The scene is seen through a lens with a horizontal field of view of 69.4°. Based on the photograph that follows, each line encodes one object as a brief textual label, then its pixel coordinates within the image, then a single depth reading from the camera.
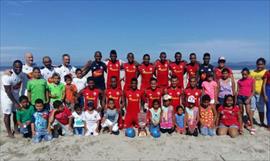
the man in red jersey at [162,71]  5.88
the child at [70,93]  5.46
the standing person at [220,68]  5.64
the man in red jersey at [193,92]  5.47
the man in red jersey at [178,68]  5.91
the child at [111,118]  5.28
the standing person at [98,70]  5.83
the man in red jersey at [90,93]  5.49
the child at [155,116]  5.32
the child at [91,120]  5.20
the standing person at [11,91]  4.97
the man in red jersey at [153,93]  5.53
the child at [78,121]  5.18
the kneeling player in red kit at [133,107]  5.52
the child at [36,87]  5.11
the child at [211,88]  5.50
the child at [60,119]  5.13
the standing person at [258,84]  5.56
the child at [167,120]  5.30
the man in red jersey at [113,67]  5.87
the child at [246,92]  5.48
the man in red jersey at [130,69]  5.88
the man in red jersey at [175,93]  5.54
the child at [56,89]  5.32
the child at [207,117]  5.27
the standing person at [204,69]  5.73
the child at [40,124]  5.02
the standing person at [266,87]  5.47
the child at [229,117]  5.30
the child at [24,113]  5.04
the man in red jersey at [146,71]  5.84
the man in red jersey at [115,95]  5.53
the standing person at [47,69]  5.52
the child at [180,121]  5.29
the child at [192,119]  5.25
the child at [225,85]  5.52
